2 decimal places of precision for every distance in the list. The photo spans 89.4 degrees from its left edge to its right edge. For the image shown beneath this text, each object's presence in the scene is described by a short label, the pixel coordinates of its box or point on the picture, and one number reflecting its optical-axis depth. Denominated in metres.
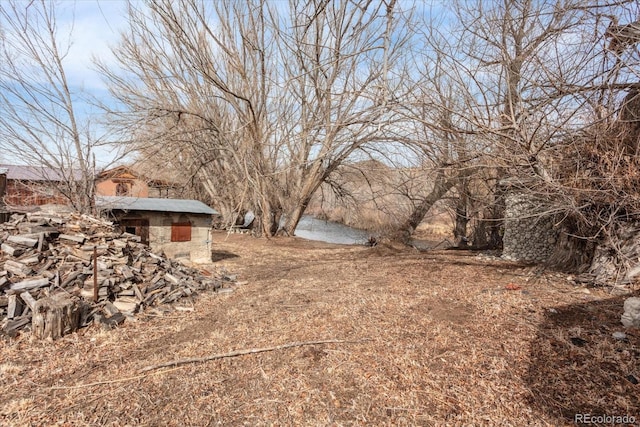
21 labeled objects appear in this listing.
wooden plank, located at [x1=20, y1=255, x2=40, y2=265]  5.34
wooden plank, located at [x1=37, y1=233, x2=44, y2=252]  5.75
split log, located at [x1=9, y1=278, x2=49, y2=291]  4.78
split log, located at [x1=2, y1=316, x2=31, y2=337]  4.21
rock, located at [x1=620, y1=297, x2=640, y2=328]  4.02
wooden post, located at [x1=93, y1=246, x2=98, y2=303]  5.13
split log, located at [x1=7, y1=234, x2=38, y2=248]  5.66
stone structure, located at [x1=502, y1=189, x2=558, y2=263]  9.16
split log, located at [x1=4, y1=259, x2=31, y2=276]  5.08
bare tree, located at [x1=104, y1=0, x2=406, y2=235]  10.62
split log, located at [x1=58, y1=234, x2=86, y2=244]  6.18
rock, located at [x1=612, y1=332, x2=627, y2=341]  3.75
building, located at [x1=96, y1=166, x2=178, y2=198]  21.06
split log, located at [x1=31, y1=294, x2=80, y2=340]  4.26
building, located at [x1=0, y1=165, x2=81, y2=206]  8.18
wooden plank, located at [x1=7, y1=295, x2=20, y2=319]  4.39
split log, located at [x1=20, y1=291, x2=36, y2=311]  4.59
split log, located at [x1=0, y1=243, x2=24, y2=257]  5.46
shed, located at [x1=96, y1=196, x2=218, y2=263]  8.98
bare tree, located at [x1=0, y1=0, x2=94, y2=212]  8.09
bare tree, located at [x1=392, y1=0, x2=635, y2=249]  4.77
